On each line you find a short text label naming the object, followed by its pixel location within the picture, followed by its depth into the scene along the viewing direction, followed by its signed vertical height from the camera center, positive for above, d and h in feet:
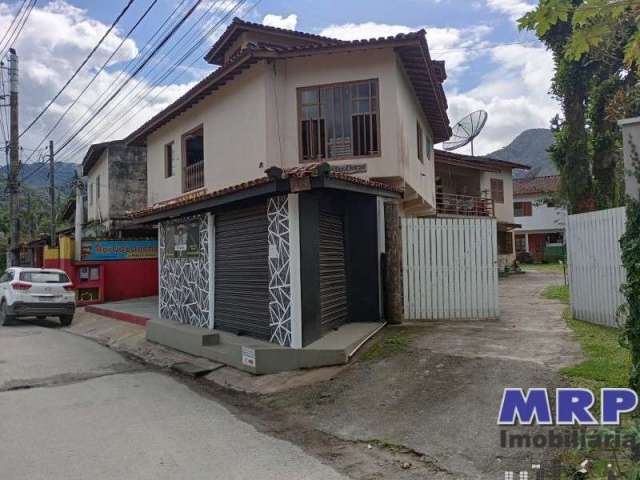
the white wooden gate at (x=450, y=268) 33.30 -1.24
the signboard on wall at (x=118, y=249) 64.54 +0.99
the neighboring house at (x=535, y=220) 136.26 +7.39
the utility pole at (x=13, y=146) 73.36 +16.53
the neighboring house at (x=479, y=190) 82.43 +10.73
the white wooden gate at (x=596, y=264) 26.89 -1.05
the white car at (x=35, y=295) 49.34 -3.55
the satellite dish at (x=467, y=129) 84.17 +20.08
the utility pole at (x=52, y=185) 75.82 +11.44
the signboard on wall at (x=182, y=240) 36.86 +1.20
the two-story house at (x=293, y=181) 27.27 +4.38
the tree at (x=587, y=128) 51.67 +12.85
